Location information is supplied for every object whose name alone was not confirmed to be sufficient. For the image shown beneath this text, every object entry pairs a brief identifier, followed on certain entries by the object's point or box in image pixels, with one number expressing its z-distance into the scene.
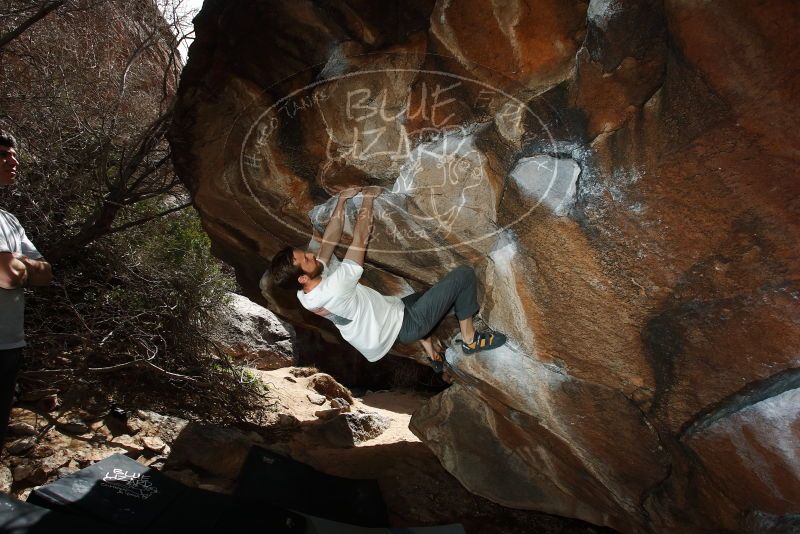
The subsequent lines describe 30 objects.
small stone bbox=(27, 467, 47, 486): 3.10
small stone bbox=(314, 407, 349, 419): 5.91
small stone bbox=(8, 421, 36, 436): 3.38
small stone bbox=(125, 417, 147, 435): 4.00
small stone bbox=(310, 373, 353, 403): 6.97
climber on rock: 2.62
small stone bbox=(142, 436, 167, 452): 3.88
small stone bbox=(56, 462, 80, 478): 3.21
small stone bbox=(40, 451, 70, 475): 3.22
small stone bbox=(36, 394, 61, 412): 3.80
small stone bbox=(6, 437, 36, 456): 3.23
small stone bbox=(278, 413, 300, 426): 5.35
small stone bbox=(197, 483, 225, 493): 3.57
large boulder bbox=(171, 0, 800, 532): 1.77
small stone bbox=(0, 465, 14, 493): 2.97
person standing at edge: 2.09
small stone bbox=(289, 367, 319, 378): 7.29
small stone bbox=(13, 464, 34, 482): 3.06
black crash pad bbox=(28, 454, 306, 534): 2.46
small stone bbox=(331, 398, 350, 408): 6.58
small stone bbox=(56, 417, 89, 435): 3.66
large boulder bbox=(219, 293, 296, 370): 6.88
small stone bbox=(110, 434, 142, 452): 3.78
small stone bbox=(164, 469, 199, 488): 3.59
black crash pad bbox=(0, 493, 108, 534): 2.00
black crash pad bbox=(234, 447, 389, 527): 3.15
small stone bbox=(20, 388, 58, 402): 3.77
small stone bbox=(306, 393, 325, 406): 6.39
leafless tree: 4.61
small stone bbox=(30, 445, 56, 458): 3.32
